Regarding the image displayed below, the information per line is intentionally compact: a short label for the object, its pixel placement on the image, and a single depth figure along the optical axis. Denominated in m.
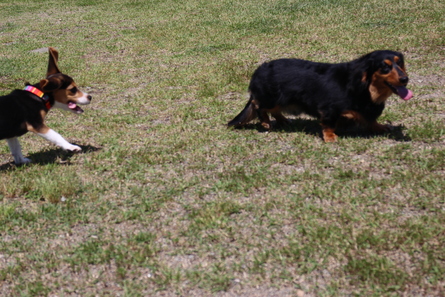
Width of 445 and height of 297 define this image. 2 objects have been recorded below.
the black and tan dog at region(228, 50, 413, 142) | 5.17
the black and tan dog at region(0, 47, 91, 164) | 5.14
